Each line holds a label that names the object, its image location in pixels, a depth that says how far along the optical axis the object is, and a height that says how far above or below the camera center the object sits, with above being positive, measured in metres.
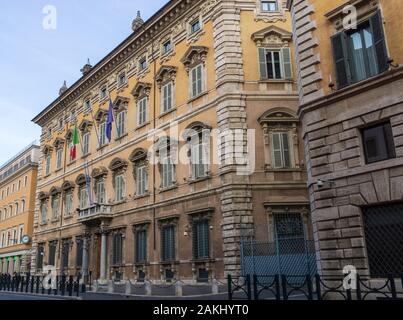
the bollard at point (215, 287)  16.57 -0.73
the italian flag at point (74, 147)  31.14 +9.59
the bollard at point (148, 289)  17.53 -0.74
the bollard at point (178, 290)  16.22 -0.76
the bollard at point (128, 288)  18.23 -0.69
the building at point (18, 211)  44.03 +7.35
